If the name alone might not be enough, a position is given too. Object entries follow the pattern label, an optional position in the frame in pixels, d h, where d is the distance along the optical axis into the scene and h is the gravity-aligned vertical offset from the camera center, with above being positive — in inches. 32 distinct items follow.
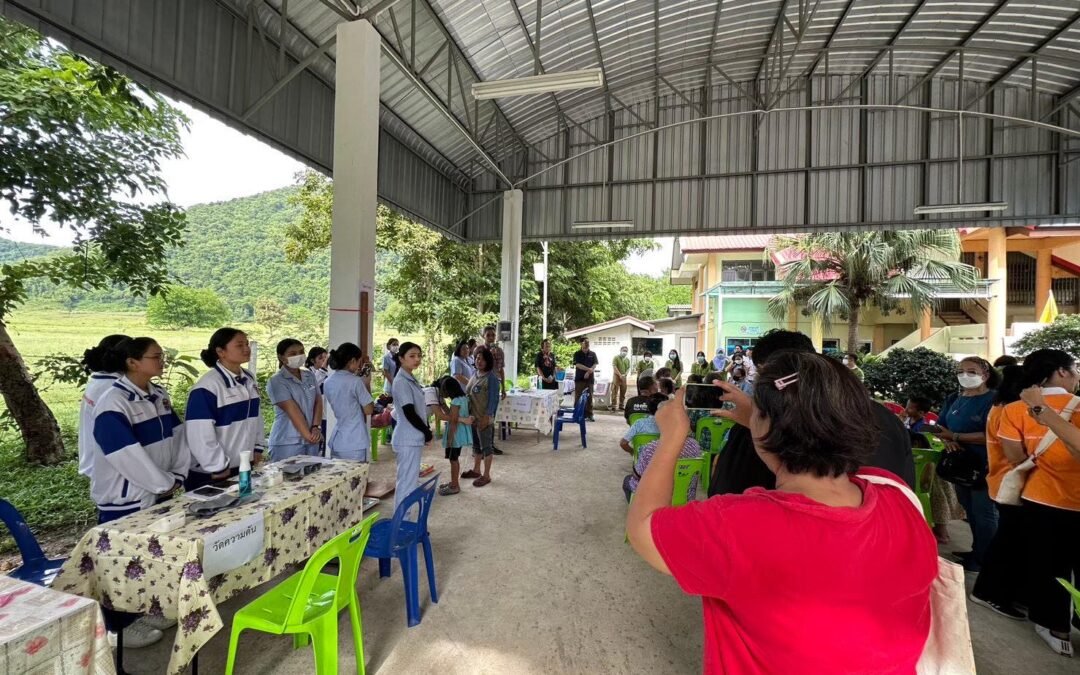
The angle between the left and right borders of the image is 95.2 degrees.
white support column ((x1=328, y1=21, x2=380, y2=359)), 212.2 +67.8
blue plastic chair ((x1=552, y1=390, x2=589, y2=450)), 271.2 -42.7
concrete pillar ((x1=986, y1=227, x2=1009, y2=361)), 504.1 +54.7
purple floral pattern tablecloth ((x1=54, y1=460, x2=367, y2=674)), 76.4 -38.7
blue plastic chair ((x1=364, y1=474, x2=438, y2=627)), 105.0 -45.4
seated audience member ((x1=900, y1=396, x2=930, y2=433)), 171.2 -23.5
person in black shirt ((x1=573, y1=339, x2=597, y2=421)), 349.6 -20.3
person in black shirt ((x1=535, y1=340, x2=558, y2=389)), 339.0 -19.3
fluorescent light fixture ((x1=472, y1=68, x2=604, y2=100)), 206.1 +110.5
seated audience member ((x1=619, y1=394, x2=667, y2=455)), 160.1 -28.4
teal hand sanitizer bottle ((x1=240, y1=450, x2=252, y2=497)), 97.0 -27.5
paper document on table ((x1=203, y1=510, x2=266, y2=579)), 80.0 -35.7
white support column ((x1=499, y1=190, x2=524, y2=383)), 436.8 +75.4
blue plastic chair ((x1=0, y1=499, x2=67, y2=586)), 87.8 -41.4
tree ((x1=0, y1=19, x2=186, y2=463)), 182.7 +62.1
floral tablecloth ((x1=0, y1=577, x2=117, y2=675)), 53.8 -34.4
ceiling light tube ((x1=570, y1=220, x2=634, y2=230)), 389.3 +94.5
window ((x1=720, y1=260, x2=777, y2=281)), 650.8 +95.1
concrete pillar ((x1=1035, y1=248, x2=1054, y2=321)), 534.0 +76.2
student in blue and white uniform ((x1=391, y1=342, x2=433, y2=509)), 145.3 -25.6
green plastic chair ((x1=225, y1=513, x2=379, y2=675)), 75.6 -44.8
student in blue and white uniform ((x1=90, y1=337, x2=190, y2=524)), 92.7 -20.4
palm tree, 452.4 +72.2
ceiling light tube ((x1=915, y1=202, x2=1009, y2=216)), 313.0 +91.6
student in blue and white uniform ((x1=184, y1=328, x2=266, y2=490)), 109.0 -17.7
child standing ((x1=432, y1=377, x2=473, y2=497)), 172.7 -33.7
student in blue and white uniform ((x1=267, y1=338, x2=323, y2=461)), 142.9 -20.8
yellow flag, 491.5 +37.0
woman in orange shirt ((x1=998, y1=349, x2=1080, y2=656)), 96.0 -30.2
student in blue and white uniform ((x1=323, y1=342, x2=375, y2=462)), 143.2 -19.7
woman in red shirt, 32.8 -14.0
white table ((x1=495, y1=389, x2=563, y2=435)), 273.3 -39.3
